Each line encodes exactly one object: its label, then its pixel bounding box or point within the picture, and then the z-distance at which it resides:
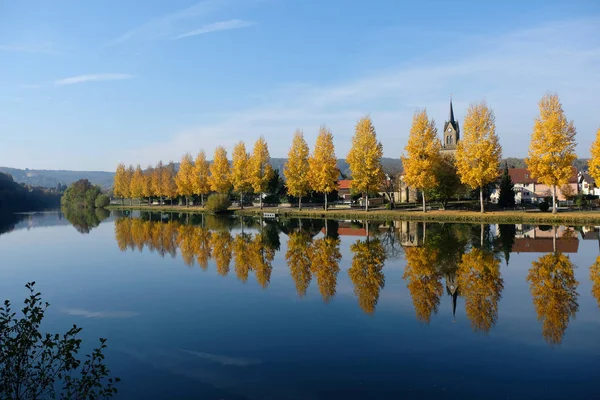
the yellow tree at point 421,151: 54.78
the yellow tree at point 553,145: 47.47
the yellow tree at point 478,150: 50.91
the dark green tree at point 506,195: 60.69
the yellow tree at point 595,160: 46.09
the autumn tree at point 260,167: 73.38
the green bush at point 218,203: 75.50
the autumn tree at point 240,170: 76.50
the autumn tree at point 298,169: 66.81
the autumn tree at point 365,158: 58.72
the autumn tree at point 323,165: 62.78
